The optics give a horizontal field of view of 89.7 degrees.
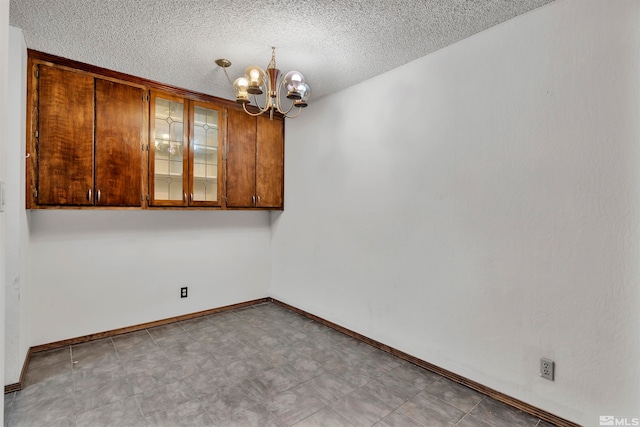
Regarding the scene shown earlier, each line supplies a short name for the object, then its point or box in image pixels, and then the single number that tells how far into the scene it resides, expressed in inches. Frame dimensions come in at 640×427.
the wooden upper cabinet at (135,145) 99.8
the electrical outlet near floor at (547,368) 75.5
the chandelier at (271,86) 85.4
